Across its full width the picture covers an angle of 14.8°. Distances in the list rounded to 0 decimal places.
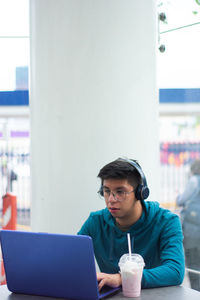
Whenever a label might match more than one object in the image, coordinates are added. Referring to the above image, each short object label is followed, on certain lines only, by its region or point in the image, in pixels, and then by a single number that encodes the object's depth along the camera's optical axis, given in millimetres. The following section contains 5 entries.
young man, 3401
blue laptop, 2948
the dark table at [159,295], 3020
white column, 3856
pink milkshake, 3035
